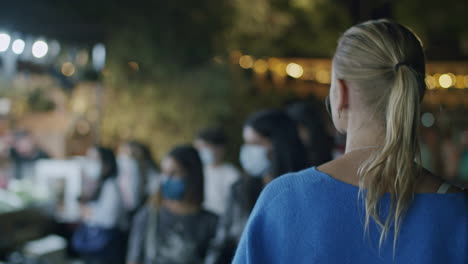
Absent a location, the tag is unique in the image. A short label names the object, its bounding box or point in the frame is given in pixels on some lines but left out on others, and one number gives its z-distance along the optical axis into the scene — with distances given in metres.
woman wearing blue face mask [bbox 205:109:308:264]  3.70
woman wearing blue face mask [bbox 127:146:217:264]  3.85
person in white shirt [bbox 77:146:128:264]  5.10
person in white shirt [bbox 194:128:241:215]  5.95
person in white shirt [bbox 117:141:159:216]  6.51
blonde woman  1.36
